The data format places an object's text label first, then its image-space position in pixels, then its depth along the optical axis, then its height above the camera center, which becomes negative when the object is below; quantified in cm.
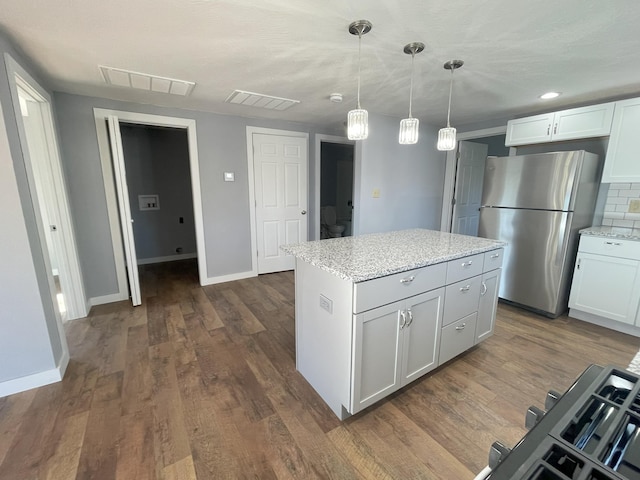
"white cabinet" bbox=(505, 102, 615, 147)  264 +62
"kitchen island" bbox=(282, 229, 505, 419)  149 -74
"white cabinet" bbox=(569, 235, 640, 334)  246 -86
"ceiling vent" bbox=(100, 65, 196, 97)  223 +88
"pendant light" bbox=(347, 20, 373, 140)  162 +39
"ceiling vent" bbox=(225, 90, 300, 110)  278 +88
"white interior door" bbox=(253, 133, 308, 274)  393 -14
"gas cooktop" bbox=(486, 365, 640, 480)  39 -39
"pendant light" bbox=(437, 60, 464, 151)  203 +37
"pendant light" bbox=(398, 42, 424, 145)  184 +39
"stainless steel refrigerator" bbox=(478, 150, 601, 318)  266 -30
